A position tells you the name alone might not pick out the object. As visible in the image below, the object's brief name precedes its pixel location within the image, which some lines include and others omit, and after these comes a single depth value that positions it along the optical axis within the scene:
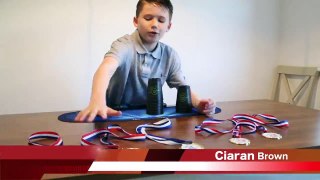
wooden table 0.74
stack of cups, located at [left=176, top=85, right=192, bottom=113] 1.17
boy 1.20
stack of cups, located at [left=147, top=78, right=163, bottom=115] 1.09
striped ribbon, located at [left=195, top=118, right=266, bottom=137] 0.86
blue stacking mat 1.03
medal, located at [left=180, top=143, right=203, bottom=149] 0.69
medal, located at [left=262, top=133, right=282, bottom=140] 0.80
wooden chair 2.64
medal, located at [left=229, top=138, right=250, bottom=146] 0.75
